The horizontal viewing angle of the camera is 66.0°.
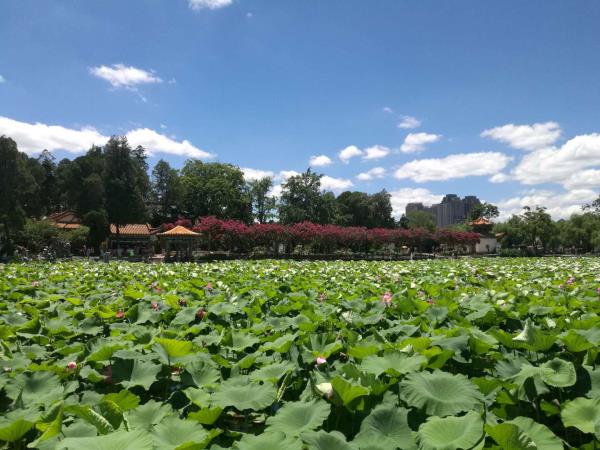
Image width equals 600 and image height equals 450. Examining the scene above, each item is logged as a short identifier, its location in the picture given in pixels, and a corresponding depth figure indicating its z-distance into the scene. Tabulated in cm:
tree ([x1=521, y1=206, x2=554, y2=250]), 5653
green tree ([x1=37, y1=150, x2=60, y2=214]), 5491
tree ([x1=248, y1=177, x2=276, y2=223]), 5881
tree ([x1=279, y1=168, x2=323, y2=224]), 5622
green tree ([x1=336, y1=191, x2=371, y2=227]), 6656
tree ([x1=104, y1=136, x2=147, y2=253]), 4175
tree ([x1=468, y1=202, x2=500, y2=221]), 9369
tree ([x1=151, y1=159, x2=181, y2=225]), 5609
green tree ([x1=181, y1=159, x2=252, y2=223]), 5588
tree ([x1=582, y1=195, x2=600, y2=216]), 7119
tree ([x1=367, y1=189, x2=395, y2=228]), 6694
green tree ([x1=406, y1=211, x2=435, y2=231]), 8514
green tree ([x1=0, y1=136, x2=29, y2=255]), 3097
